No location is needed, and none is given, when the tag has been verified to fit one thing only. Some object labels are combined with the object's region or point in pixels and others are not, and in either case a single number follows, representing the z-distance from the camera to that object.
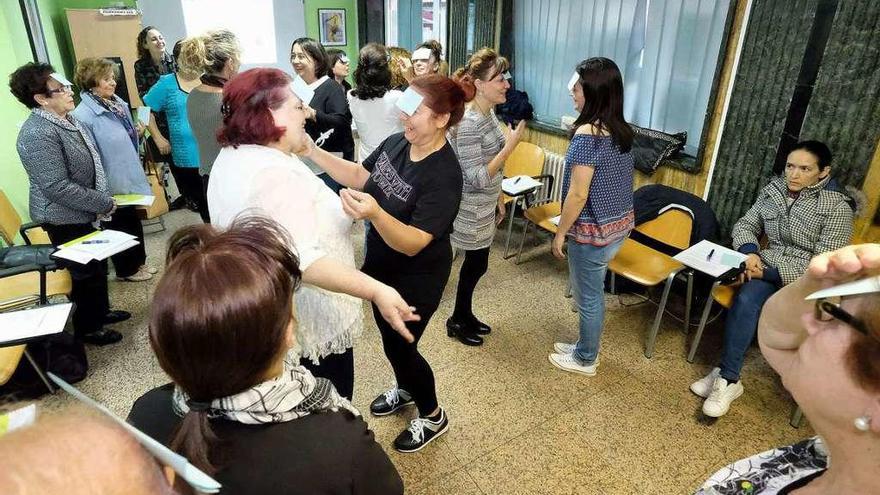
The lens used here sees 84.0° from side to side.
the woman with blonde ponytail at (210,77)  2.54
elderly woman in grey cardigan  2.33
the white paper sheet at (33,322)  1.78
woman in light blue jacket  2.83
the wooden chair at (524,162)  3.99
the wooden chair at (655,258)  2.70
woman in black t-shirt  1.62
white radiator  4.04
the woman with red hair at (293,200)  1.30
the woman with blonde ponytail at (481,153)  2.40
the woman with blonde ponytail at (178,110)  3.38
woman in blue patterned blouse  1.99
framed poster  6.61
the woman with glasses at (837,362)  0.65
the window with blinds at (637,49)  3.07
